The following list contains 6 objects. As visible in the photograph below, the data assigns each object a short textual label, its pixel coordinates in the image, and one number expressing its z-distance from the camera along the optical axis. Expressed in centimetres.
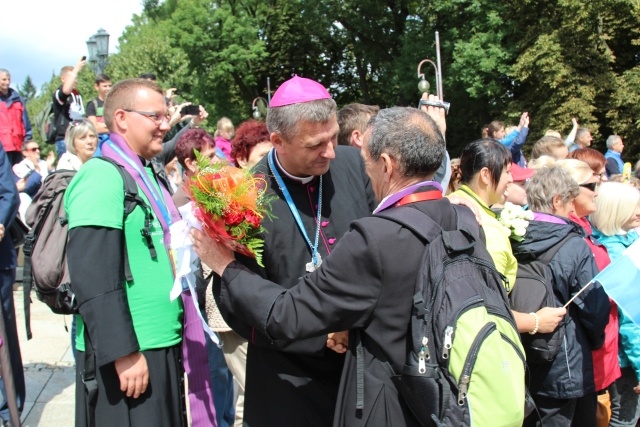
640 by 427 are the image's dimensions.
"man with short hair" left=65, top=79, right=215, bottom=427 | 286
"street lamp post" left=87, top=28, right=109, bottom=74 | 1427
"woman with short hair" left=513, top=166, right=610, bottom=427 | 382
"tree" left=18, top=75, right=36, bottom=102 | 10829
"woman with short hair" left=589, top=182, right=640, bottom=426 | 445
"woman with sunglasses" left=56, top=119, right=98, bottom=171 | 548
